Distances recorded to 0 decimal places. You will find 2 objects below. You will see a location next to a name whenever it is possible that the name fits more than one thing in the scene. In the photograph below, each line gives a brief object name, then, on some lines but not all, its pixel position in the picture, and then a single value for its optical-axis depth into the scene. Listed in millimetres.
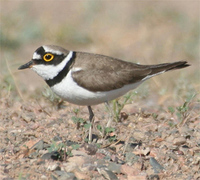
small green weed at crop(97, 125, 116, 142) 9609
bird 9391
